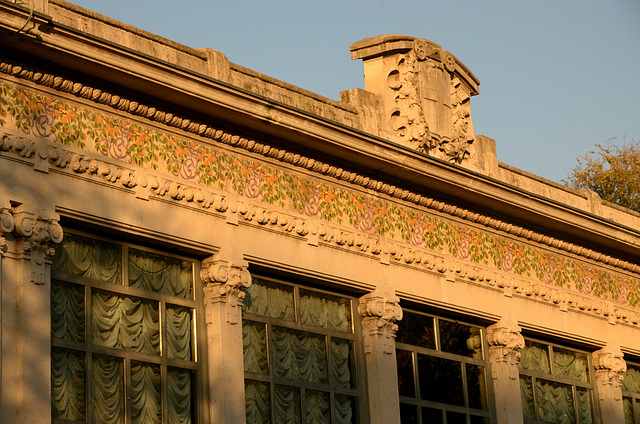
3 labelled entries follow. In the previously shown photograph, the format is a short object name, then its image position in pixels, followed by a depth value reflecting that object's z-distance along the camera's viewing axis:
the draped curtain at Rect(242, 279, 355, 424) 15.80
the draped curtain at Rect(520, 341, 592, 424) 20.06
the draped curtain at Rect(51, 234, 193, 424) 13.58
